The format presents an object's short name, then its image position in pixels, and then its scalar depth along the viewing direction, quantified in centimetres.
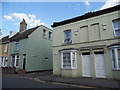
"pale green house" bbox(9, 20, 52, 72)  1545
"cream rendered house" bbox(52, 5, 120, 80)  868
